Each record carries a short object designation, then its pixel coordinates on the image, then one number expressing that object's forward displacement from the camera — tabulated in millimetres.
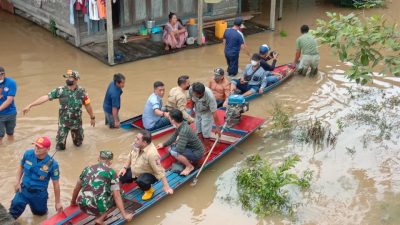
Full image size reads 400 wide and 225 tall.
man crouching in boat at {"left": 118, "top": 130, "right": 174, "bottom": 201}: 7254
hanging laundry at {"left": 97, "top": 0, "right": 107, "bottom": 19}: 13977
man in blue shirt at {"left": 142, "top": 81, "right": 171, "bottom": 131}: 9430
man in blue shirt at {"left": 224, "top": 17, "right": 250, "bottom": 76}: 12677
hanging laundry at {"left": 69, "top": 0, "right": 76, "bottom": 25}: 14093
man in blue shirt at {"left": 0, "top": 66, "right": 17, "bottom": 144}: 8883
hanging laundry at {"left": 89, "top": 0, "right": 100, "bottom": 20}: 13938
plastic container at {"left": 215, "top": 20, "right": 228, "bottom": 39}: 16422
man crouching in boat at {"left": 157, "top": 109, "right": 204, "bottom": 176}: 8102
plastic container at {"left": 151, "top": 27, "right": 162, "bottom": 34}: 15773
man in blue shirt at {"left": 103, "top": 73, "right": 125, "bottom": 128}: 9516
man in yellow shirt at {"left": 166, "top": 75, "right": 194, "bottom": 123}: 9438
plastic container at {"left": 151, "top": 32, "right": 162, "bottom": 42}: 15781
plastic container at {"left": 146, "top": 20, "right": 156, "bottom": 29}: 15852
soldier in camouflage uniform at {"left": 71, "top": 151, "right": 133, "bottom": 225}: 6512
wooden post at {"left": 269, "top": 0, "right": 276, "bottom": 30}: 17125
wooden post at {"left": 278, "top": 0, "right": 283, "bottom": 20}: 19188
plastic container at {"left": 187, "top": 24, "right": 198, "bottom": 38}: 15905
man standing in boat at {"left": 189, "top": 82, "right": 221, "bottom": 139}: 8605
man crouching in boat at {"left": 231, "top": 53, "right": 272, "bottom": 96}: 11797
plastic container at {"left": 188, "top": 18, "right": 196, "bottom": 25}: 16000
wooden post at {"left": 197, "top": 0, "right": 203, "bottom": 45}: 15177
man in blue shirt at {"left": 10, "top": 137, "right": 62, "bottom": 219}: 6727
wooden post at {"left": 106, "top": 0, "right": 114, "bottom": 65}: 13297
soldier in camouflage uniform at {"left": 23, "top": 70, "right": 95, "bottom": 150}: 8617
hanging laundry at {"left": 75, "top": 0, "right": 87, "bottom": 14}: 14086
